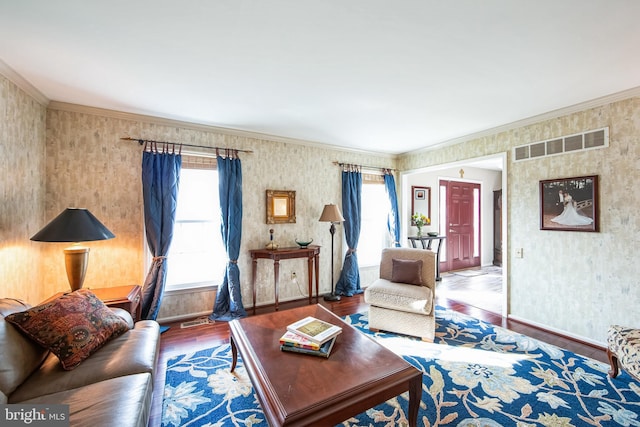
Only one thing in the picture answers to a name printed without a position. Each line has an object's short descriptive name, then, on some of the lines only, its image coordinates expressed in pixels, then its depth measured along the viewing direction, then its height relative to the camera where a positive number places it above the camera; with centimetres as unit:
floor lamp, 397 -1
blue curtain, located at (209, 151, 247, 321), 349 -24
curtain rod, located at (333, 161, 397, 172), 449 +86
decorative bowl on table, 390 -42
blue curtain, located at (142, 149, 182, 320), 308 +0
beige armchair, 280 -88
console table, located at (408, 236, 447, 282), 528 -56
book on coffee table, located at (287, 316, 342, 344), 176 -81
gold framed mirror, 390 +11
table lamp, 214 -16
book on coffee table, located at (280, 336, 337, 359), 168 -86
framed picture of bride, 276 +11
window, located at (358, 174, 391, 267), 490 -14
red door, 627 -24
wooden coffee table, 127 -90
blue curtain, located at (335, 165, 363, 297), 445 -23
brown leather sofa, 123 -89
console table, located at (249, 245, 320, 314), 356 -56
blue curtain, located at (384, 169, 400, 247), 496 +12
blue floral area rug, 176 -134
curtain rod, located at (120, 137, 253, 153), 308 +88
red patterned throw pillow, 153 -68
